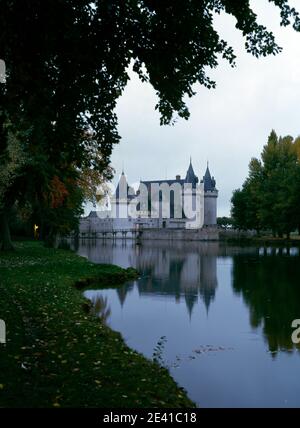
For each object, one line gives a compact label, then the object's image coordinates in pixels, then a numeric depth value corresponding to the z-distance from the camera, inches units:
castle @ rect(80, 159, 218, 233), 5221.5
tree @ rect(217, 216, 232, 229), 6166.3
